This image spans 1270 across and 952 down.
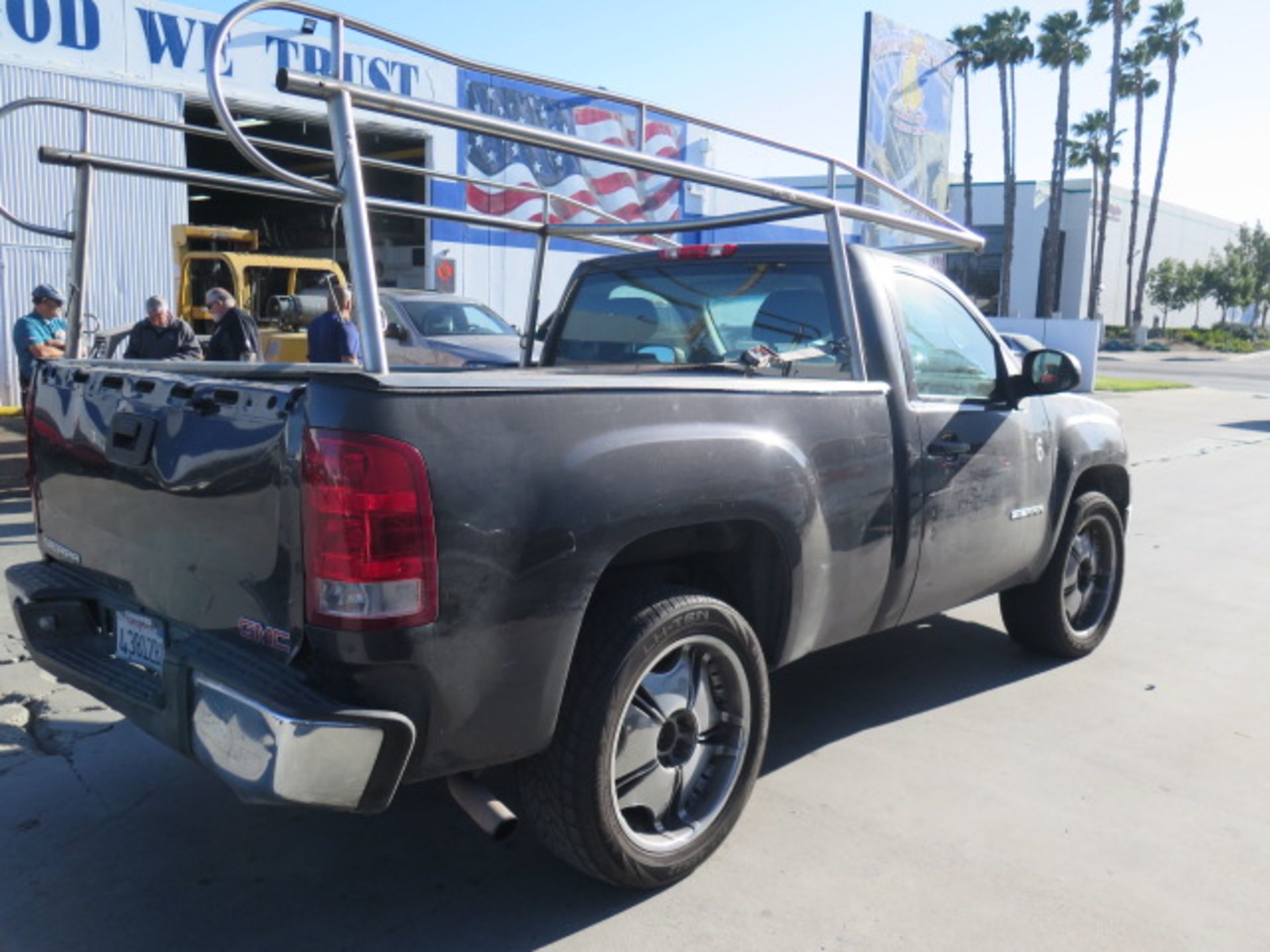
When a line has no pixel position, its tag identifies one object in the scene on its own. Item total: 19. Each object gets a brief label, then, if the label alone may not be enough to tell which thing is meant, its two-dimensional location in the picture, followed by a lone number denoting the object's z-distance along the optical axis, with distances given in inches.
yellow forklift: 601.6
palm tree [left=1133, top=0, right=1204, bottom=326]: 1897.1
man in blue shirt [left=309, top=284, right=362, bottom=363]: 311.6
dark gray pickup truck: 96.0
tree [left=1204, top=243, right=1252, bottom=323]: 2495.1
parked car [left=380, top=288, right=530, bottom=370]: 436.5
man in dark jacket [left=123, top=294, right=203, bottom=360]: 321.4
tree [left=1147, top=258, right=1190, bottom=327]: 2500.0
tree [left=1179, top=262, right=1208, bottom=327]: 2496.3
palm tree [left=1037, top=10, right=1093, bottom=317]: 1679.4
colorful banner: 1045.2
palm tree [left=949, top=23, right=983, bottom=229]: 1774.1
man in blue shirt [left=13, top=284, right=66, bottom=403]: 342.0
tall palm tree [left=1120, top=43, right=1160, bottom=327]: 1946.4
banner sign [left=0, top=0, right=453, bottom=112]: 571.2
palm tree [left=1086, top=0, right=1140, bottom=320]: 1652.3
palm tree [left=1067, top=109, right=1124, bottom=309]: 2111.2
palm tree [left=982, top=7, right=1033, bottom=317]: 1721.2
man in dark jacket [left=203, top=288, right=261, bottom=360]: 331.3
